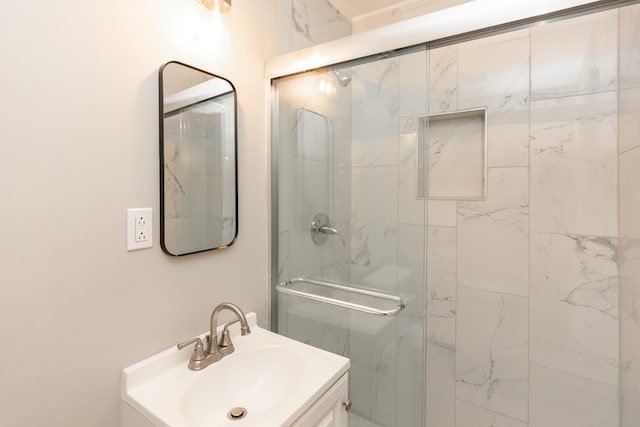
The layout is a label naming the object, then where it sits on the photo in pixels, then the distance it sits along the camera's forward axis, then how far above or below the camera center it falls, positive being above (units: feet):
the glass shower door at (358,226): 4.17 -0.27
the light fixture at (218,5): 3.73 +2.47
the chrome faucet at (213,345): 3.41 -1.62
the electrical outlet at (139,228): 3.11 -0.22
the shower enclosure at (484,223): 4.24 -0.24
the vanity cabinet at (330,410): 2.93 -2.06
